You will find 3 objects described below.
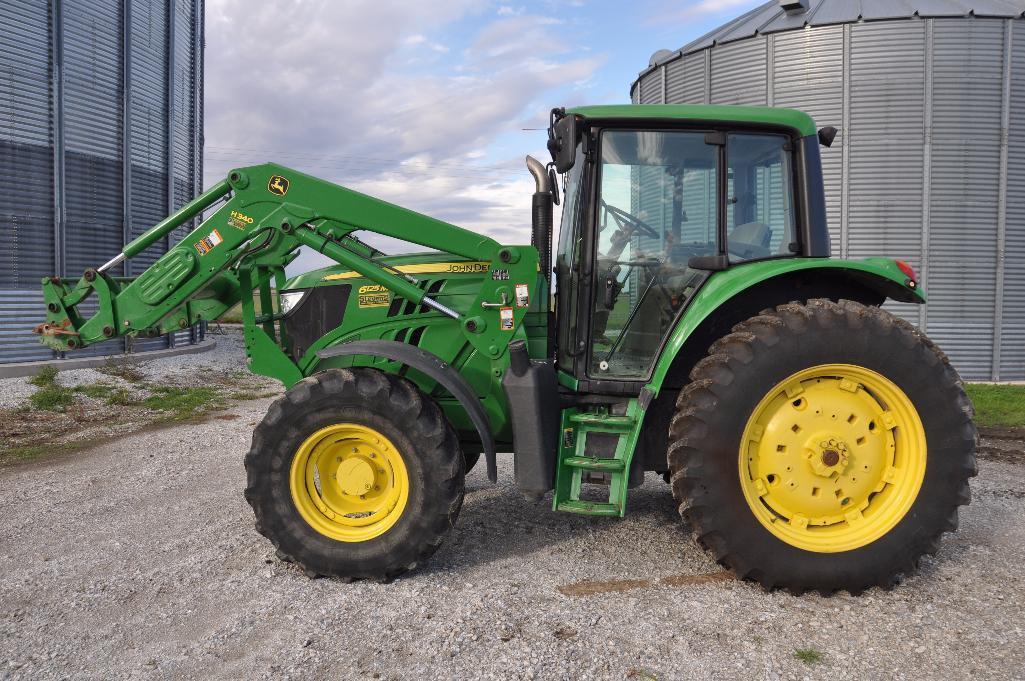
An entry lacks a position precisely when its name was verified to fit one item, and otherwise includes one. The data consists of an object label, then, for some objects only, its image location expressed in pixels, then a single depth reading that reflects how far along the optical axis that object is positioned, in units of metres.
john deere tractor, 3.39
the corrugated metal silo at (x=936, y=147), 10.41
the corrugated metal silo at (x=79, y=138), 9.72
